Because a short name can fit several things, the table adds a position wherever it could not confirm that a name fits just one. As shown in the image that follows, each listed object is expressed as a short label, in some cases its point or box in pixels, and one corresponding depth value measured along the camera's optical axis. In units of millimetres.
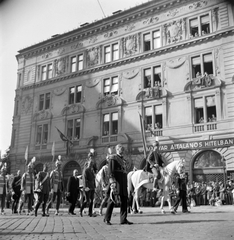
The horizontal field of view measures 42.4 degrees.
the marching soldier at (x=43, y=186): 12250
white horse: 12898
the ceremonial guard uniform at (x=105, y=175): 13288
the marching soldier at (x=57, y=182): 13109
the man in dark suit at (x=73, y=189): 13611
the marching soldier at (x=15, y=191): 14662
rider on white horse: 12305
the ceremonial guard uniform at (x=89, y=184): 11438
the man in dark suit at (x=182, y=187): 12741
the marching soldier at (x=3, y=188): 15492
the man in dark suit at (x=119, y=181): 7828
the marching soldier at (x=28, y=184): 14242
